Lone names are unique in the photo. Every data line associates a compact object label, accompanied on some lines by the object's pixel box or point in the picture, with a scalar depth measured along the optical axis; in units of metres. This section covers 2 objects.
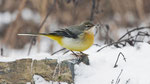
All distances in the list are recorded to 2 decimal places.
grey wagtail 10.00
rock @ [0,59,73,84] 8.84
